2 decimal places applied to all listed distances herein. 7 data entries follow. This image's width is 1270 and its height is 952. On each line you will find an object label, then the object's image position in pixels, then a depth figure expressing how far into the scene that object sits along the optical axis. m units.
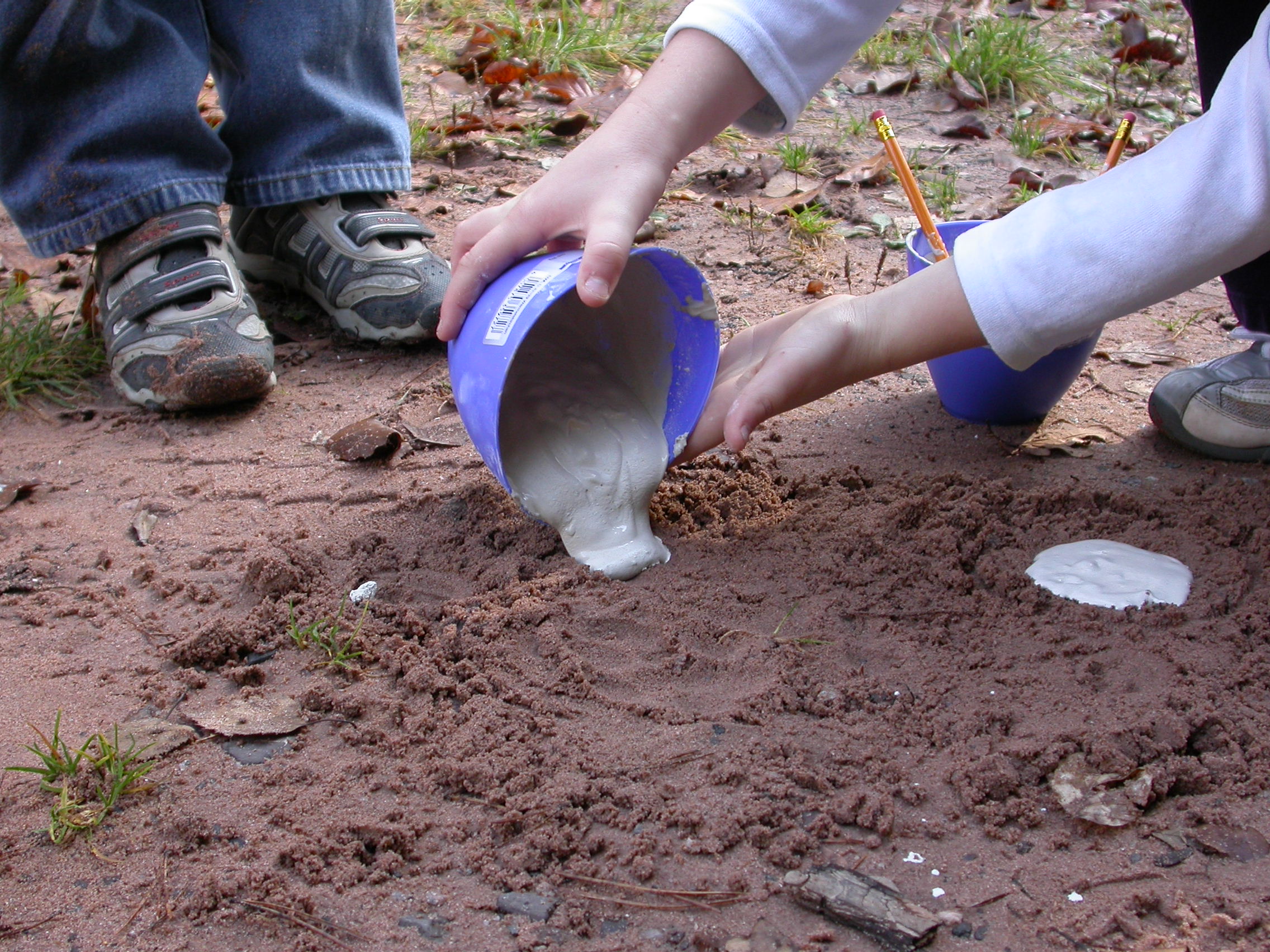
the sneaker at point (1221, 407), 2.05
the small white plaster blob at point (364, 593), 1.73
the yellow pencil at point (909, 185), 2.07
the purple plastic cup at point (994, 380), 2.09
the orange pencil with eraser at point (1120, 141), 2.00
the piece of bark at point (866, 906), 1.13
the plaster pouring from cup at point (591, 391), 1.67
